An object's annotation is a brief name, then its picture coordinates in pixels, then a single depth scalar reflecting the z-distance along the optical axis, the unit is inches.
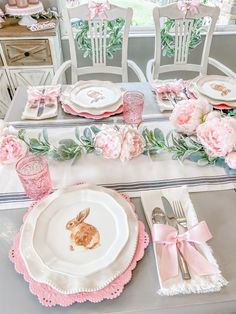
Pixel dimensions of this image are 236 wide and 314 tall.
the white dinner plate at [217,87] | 46.4
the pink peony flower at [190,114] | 34.9
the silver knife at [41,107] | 44.2
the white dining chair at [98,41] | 60.6
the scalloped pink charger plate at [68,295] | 21.7
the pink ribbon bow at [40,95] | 47.1
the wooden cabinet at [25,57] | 72.9
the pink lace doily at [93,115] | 42.9
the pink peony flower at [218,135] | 30.9
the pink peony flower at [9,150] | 33.9
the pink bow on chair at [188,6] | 61.3
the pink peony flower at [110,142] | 34.8
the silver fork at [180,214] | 27.4
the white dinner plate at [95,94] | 45.1
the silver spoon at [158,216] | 27.6
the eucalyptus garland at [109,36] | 75.1
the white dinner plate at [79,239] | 22.7
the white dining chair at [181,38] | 61.9
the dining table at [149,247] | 22.0
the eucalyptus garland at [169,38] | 80.9
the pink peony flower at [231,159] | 32.3
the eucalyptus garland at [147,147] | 35.2
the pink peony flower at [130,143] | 34.9
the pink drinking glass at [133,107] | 41.1
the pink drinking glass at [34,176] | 29.5
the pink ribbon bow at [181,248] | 23.5
